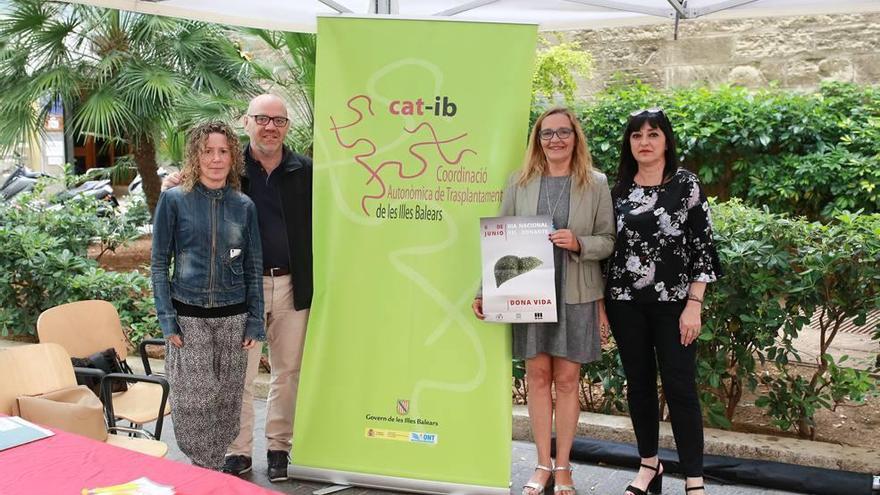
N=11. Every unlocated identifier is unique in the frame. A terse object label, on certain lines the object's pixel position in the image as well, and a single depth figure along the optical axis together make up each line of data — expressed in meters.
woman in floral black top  3.89
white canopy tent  4.66
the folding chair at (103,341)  4.32
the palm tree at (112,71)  8.01
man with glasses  4.34
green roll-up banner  4.13
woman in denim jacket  4.05
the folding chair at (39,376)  3.59
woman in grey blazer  3.98
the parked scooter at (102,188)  16.66
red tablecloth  2.46
